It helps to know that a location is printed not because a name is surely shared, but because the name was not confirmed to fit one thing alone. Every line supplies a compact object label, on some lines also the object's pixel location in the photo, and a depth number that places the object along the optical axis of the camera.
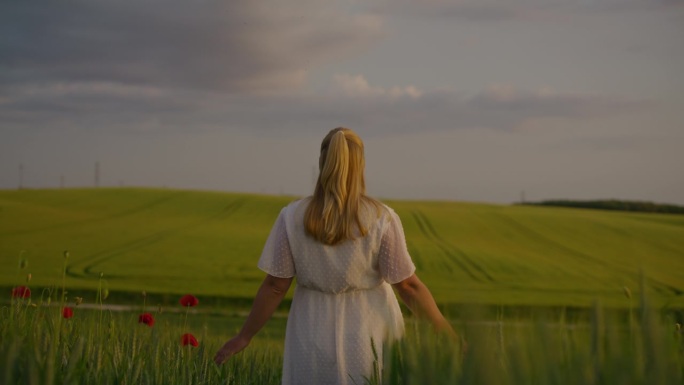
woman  4.28
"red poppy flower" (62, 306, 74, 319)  4.94
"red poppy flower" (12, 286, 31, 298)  5.12
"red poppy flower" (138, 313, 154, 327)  5.44
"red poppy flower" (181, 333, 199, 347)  5.17
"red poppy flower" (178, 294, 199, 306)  6.02
